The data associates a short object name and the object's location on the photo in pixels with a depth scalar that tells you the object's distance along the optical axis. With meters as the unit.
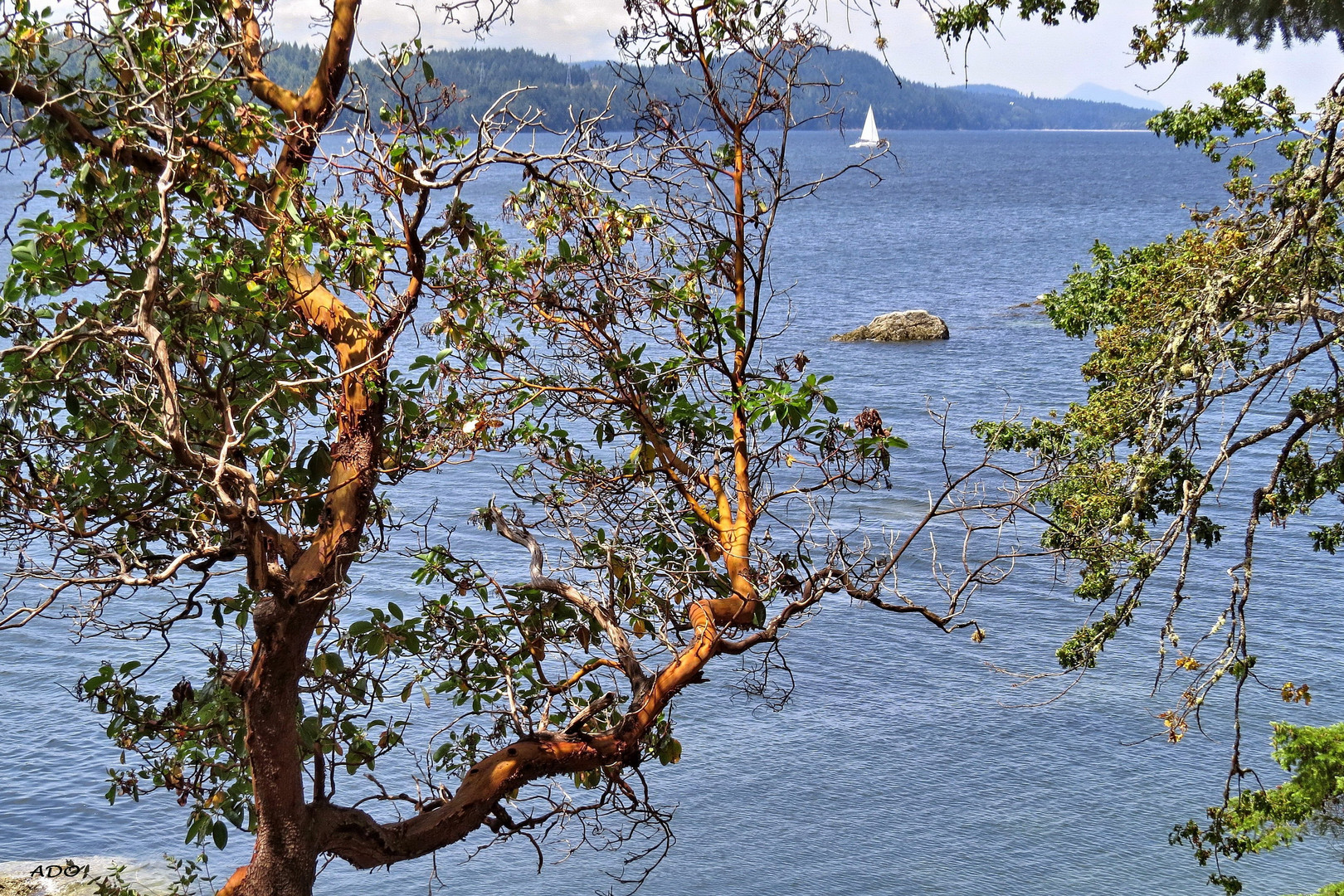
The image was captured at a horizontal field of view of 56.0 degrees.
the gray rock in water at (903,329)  46.38
